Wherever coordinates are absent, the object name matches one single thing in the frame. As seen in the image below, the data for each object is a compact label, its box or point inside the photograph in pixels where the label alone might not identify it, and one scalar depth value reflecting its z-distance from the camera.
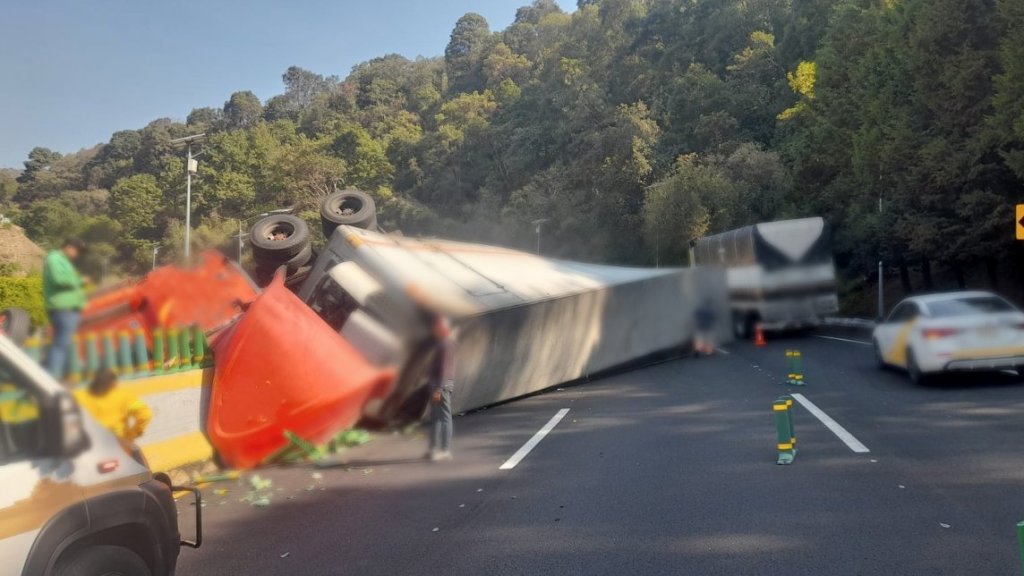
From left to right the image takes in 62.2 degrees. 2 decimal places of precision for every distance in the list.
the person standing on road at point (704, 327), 13.82
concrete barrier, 5.90
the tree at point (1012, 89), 21.97
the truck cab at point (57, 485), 3.25
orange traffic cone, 15.52
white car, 11.90
